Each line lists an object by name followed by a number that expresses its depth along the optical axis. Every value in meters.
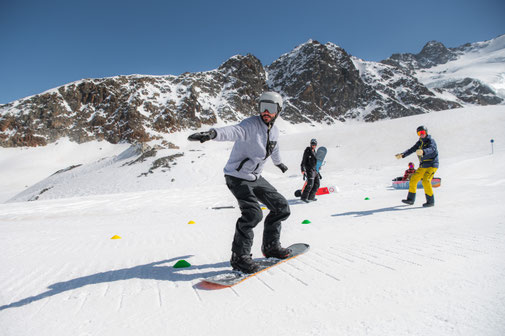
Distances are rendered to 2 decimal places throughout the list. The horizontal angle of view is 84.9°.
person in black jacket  9.25
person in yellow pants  6.60
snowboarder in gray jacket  3.10
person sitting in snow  10.95
